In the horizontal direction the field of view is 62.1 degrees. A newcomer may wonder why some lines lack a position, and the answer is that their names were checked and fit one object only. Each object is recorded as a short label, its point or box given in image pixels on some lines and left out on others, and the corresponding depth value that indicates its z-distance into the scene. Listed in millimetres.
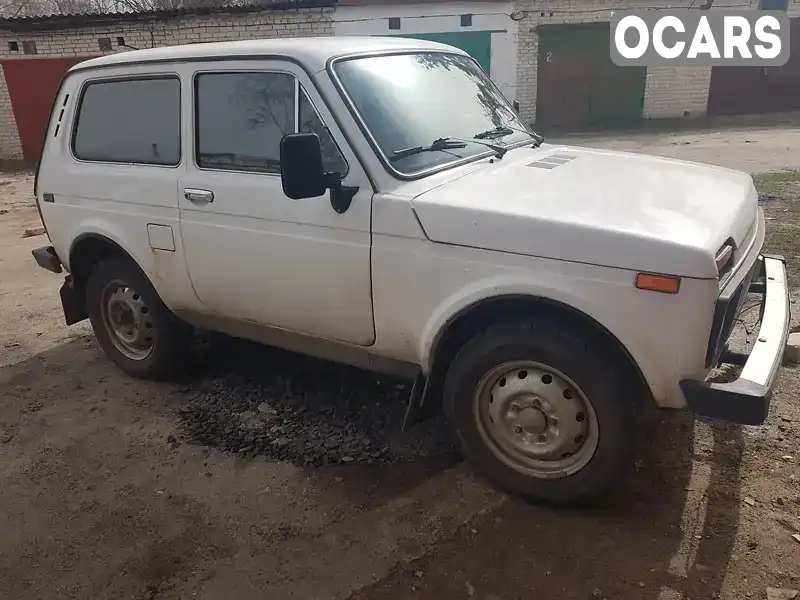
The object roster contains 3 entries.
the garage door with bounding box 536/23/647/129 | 17109
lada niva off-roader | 2613
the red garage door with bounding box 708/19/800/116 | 18078
